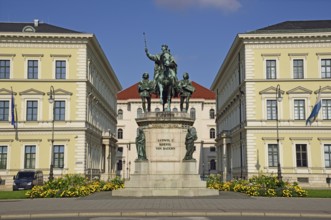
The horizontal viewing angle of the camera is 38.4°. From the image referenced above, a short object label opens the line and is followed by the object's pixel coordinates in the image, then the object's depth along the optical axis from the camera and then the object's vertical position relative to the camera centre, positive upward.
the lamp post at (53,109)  39.63 +5.39
